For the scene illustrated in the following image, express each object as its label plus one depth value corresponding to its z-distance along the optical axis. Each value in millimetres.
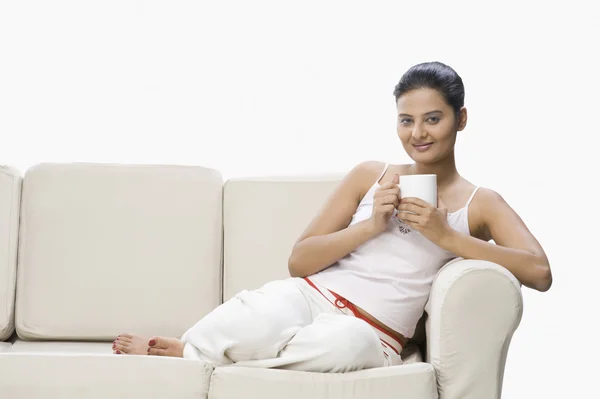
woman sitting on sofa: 3080
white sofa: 3551
